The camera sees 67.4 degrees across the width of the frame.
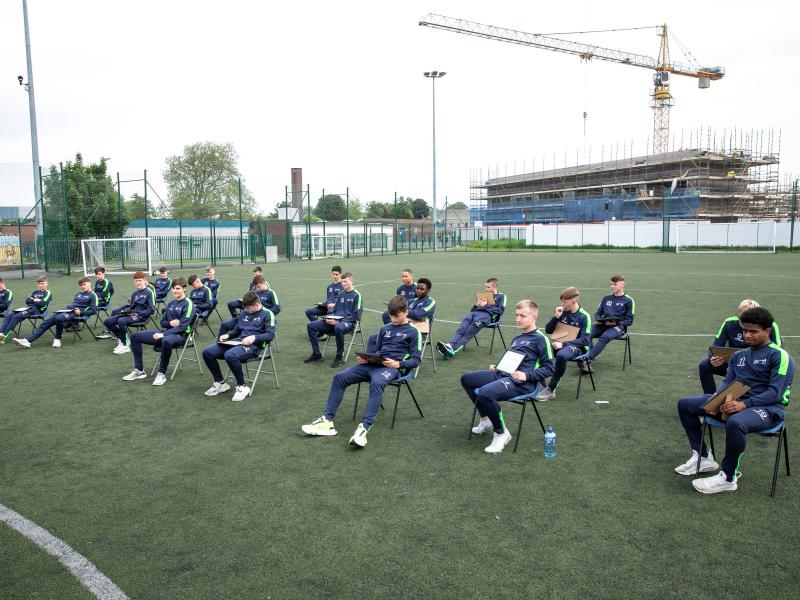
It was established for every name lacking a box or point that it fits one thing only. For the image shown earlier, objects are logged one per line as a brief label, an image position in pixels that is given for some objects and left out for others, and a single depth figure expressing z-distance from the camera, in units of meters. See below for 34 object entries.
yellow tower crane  100.59
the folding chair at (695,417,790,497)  4.93
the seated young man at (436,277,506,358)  10.22
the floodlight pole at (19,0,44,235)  27.21
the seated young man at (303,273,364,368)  10.12
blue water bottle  5.89
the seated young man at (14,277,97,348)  11.87
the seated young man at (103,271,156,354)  11.05
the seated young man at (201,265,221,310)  13.96
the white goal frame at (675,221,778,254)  46.47
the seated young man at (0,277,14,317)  12.78
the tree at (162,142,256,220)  75.69
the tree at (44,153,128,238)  29.25
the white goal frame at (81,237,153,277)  28.56
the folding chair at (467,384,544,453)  6.15
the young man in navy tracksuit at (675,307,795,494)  4.91
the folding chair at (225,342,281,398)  8.23
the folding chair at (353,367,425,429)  6.72
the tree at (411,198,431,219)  130.15
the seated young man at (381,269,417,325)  11.19
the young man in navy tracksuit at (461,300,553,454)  6.04
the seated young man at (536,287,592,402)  8.02
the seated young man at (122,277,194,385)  8.82
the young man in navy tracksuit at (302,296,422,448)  6.52
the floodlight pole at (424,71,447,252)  49.63
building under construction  67.81
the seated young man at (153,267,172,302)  13.80
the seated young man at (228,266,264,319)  13.95
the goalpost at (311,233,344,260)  45.22
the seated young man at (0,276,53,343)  12.36
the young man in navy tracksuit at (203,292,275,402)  7.91
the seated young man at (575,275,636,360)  9.30
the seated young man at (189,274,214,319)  12.45
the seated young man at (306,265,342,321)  12.09
